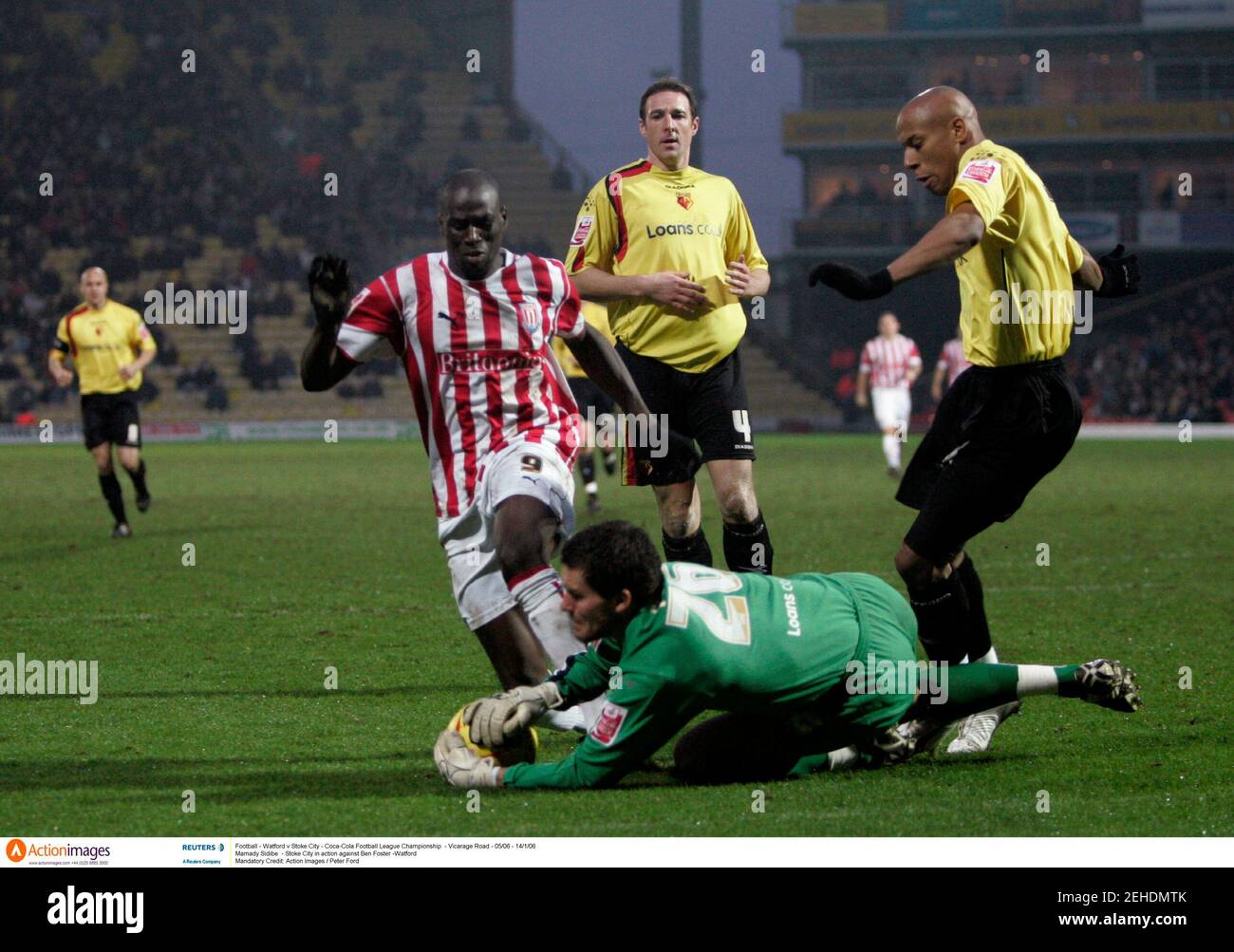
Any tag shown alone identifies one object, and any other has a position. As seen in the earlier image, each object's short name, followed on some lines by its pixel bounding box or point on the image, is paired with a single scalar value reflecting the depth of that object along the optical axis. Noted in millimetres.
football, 9570
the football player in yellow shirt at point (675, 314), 14383
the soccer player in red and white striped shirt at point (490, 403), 10258
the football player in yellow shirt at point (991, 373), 10828
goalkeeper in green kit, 8883
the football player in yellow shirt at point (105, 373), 27828
